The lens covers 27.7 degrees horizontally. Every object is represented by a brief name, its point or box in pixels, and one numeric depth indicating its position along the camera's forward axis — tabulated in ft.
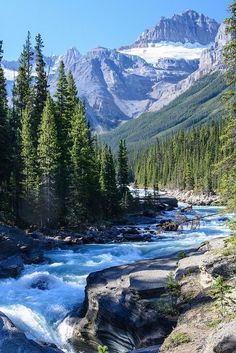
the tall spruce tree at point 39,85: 212.23
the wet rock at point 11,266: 95.53
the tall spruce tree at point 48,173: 165.99
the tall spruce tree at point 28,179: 164.25
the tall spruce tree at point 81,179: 175.22
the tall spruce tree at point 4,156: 158.40
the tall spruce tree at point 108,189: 214.90
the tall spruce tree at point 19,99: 169.37
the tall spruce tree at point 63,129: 175.63
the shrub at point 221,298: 47.81
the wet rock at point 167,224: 75.40
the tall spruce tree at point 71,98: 211.41
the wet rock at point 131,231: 166.40
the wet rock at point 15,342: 46.52
